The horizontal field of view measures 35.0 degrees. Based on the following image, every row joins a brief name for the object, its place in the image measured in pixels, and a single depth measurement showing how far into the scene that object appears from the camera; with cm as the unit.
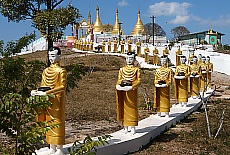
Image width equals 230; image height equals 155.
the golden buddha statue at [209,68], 1434
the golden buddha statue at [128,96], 675
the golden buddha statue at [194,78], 1196
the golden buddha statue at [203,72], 1355
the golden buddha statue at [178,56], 2241
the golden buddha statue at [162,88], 838
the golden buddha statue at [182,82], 1010
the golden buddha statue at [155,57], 2466
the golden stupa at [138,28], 5250
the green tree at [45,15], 1708
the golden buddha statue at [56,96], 543
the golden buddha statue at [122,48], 3471
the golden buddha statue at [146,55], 2613
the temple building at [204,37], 4284
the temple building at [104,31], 4861
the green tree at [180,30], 5447
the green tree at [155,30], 5278
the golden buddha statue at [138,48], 3040
